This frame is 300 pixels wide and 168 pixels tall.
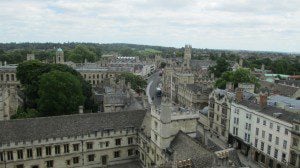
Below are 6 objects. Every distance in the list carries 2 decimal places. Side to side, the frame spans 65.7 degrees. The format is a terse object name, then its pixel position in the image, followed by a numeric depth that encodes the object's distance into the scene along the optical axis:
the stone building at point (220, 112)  45.88
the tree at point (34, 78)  54.03
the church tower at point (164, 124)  29.36
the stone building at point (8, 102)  41.11
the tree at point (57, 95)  43.46
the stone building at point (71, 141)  31.41
